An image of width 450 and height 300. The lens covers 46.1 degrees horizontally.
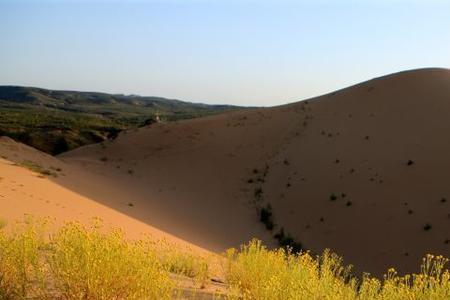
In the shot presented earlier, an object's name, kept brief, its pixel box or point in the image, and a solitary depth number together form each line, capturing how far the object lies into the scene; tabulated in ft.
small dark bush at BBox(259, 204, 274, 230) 49.43
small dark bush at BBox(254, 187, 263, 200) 56.70
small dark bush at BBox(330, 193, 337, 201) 51.29
